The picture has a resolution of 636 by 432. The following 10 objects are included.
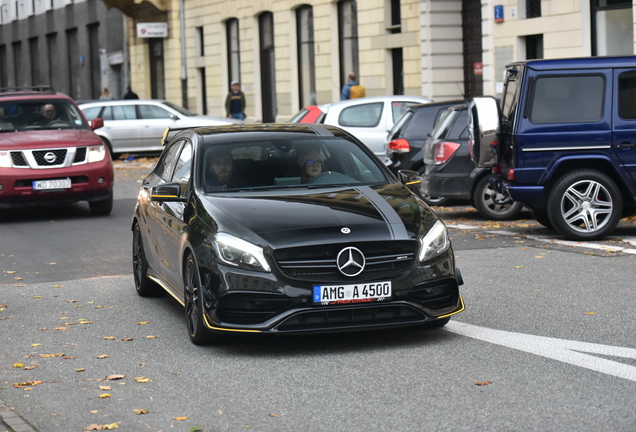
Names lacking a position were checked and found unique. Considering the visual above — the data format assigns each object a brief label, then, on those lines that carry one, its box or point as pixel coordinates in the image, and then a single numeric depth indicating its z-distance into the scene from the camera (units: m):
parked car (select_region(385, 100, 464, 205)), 15.68
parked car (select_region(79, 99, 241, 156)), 28.55
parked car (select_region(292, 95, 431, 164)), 17.73
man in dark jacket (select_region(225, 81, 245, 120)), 31.77
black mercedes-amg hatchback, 6.54
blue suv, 11.57
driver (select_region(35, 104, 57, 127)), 16.55
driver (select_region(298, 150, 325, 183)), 7.79
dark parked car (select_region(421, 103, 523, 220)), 14.04
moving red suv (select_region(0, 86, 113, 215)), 15.41
